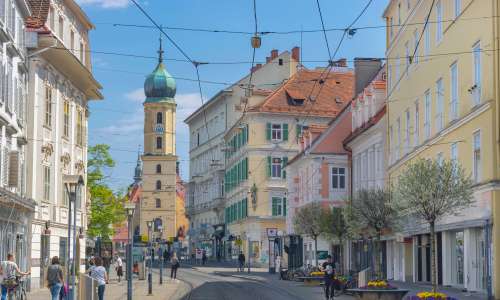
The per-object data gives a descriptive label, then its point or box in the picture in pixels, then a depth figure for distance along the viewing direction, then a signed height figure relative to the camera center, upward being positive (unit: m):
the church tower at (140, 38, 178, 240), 130.12 +10.51
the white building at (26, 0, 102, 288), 36.50 +4.79
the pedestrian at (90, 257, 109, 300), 26.39 -1.32
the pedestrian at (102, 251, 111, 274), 52.86 -1.66
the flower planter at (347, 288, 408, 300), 26.86 -1.85
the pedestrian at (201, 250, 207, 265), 89.81 -2.76
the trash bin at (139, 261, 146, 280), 55.72 -2.44
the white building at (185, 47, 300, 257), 89.94 +9.18
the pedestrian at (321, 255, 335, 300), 31.16 -1.68
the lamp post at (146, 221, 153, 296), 35.97 -2.03
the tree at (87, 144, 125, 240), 73.44 +2.62
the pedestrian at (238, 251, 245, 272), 68.81 -2.40
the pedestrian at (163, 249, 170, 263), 100.17 -2.86
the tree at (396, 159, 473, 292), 26.83 +1.11
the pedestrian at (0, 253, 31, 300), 23.94 -1.16
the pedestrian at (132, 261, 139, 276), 59.93 -2.50
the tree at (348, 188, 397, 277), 37.62 +0.66
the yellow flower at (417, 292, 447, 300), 21.78 -1.55
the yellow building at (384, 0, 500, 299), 29.53 +4.34
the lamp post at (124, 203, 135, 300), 28.56 -0.97
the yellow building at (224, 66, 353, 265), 81.19 +8.18
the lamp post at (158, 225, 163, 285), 45.64 -1.56
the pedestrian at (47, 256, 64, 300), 24.55 -1.27
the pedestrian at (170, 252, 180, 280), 53.64 -2.08
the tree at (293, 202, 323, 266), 51.66 +0.54
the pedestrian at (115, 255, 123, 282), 54.89 -2.31
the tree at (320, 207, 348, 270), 47.91 +0.23
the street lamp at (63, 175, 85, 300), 23.23 +1.11
